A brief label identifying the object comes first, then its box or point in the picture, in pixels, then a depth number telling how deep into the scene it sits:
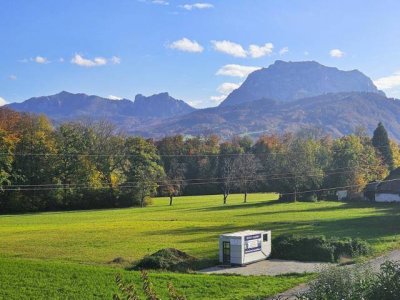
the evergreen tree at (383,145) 128.88
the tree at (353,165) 106.06
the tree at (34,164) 93.94
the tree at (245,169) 118.94
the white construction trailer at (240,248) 32.59
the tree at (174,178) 110.31
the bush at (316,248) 33.81
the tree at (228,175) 110.44
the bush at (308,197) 104.29
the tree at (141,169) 103.06
